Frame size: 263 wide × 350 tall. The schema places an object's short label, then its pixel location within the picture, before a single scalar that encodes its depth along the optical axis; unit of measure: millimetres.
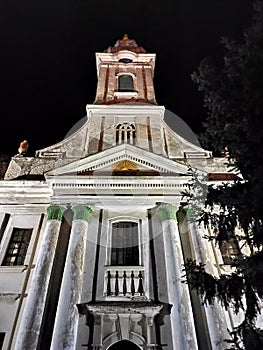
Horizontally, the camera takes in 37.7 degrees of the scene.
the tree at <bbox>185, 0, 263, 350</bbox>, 6773
